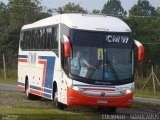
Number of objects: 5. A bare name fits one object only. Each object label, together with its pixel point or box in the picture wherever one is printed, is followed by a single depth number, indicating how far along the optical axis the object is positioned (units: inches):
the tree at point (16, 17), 2492.6
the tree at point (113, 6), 6205.7
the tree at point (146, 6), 5132.9
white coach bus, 798.5
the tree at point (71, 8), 2876.5
